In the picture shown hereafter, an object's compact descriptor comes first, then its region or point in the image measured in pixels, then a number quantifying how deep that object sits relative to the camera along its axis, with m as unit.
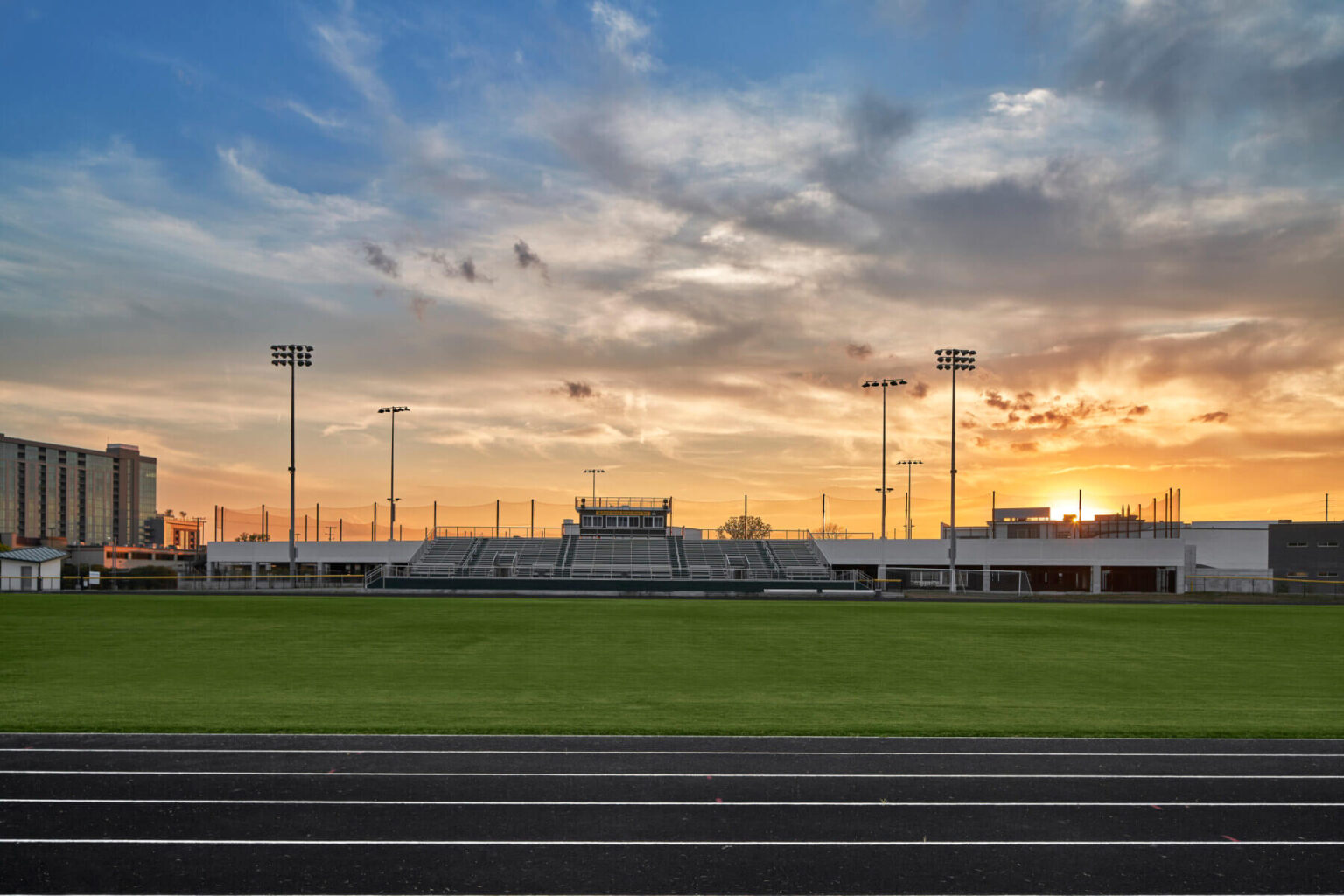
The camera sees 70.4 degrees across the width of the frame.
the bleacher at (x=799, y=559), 75.50
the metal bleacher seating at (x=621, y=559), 74.69
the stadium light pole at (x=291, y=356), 66.11
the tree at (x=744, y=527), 156.01
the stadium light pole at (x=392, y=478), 86.12
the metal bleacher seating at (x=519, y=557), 75.00
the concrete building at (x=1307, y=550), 82.38
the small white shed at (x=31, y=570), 56.19
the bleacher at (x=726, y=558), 74.00
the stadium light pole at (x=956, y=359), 67.19
